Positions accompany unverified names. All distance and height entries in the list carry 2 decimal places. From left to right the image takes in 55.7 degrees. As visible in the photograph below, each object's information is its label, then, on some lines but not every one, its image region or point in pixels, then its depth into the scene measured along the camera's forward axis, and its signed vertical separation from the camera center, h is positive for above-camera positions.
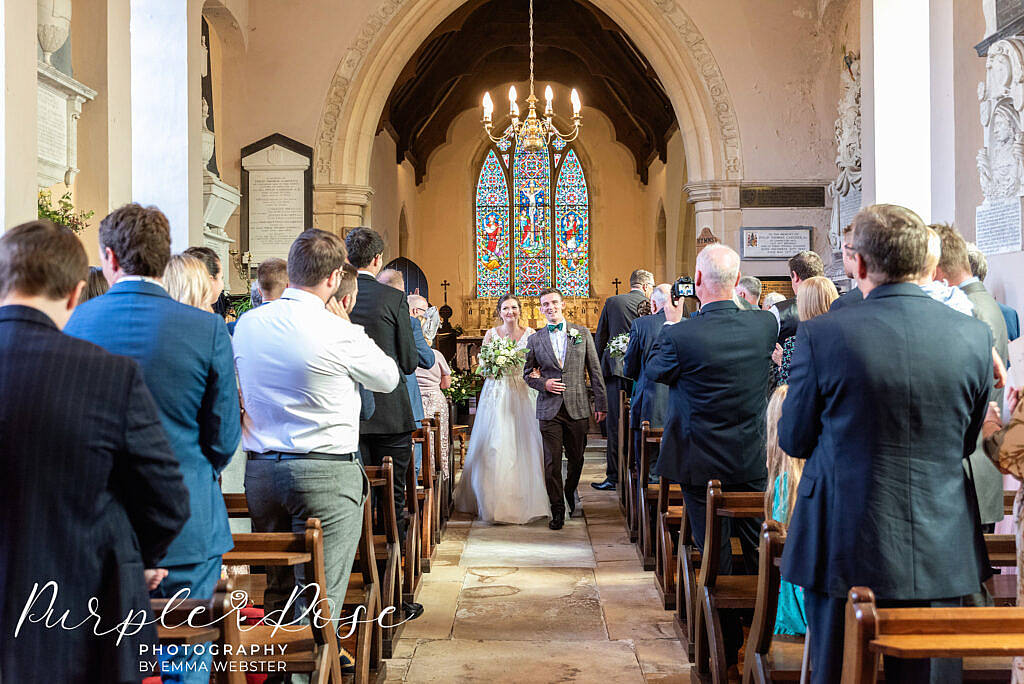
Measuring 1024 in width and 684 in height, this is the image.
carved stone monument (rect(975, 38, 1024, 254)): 4.39 +0.95
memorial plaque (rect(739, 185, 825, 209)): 9.60 +1.55
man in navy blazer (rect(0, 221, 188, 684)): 1.55 -0.18
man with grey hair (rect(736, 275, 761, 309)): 5.51 +0.37
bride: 5.86 -0.61
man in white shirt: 2.62 -0.13
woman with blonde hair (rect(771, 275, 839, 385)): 2.79 +0.16
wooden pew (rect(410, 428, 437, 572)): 4.73 -0.68
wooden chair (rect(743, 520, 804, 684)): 2.30 -0.67
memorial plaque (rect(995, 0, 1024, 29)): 4.20 +1.50
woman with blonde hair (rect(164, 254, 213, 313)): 2.55 +0.20
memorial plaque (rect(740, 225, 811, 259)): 9.52 +1.09
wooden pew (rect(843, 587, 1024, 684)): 1.52 -0.45
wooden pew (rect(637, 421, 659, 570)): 4.65 -0.74
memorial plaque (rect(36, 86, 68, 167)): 5.40 +1.32
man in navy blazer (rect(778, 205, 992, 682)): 1.90 -0.18
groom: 5.80 -0.18
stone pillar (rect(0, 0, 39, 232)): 4.09 +1.07
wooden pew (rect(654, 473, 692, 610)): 3.99 -0.73
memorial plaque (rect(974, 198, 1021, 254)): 4.48 +0.60
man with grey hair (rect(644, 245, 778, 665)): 3.26 -0.13
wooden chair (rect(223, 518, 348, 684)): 2.26 -0.69
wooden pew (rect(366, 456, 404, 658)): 3.49 -0.75
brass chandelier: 8.20 +1.99
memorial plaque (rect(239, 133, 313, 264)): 9.62 +1.62
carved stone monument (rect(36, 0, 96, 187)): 5.39 +1.46
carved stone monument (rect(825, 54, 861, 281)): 8.59 +1.73
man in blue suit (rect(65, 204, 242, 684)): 2.06 +0.02
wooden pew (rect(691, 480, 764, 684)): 2.82 -0.71
